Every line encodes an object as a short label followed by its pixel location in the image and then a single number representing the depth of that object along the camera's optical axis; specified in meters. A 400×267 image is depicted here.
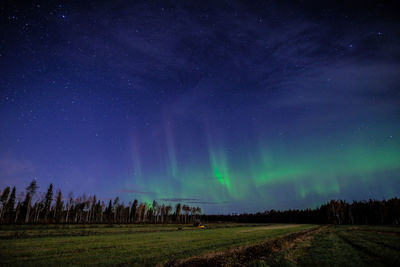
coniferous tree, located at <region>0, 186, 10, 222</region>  90.75
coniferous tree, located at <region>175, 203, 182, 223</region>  192.62
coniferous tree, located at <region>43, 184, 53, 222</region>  109.69
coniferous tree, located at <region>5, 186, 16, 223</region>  96.26
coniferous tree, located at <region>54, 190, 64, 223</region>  113.19
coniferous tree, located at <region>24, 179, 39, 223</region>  91.62
